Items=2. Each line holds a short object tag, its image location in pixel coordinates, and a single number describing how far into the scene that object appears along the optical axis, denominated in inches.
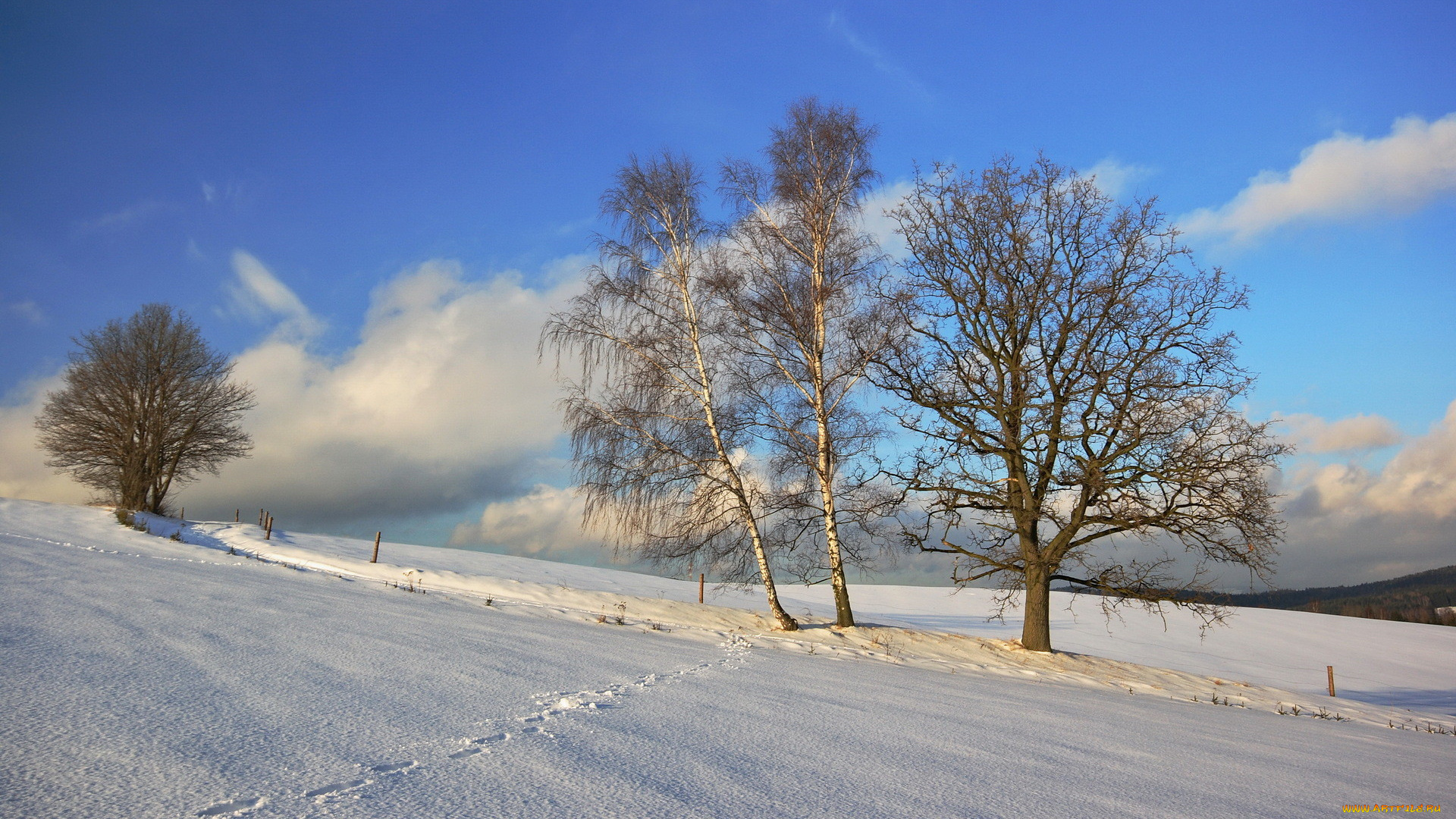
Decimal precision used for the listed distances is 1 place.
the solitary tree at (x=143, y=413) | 1219.2
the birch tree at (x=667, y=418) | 533.0
